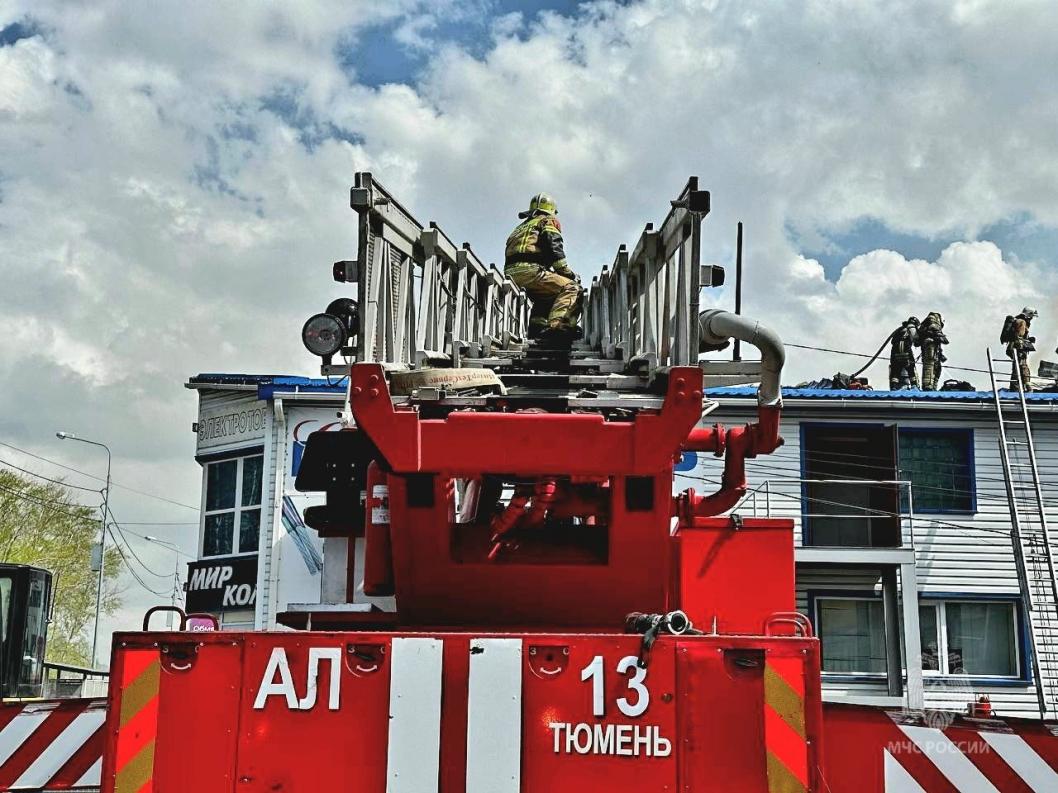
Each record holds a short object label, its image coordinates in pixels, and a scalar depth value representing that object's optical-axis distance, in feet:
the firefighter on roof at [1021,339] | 69.92
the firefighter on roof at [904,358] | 72.84
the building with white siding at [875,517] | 65.72
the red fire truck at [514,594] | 14.70
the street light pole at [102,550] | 104.27
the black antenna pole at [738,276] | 36.72
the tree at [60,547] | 136.26
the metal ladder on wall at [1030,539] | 57.16
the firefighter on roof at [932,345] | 72.74
